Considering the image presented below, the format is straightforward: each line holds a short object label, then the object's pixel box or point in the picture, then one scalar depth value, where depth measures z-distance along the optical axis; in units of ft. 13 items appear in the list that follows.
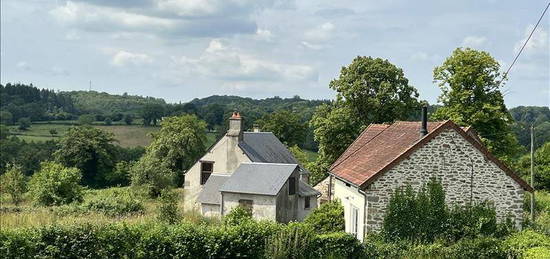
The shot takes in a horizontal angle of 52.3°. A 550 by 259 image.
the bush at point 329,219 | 85.30
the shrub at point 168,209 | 87.81
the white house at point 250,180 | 102.53
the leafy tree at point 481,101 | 127.65
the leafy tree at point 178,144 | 208.03
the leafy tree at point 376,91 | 151.02
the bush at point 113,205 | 116.88
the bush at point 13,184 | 140.56
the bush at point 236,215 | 86.66
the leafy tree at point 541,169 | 195.62
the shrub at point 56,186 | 130.31
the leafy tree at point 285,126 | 262.26
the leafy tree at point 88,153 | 242.58
